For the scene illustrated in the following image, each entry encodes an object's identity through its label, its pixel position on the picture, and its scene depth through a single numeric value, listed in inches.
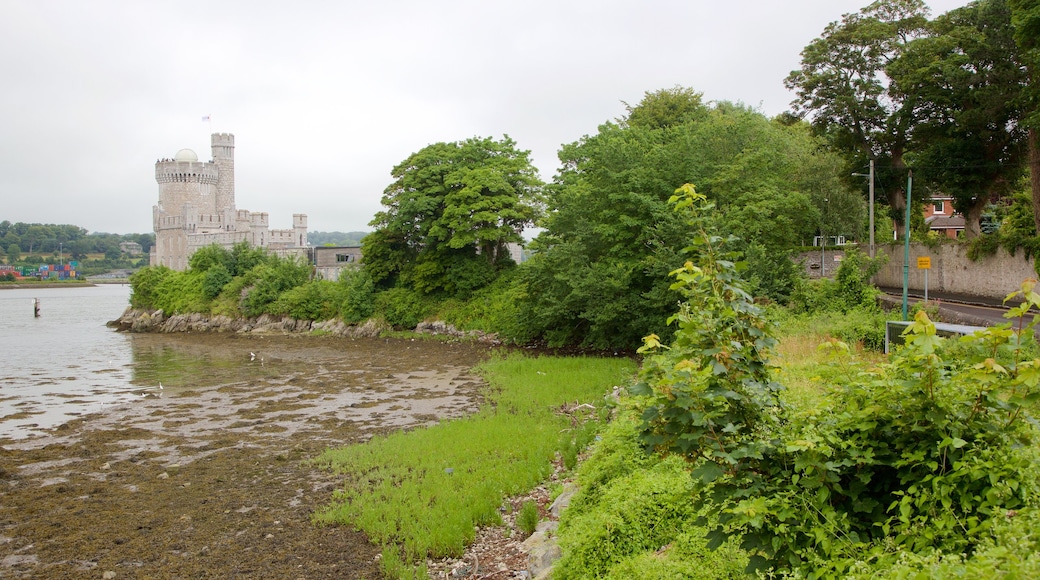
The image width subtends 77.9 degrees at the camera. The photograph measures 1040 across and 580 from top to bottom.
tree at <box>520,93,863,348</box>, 989.8
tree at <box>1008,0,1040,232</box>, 834.2
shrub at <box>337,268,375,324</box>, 1710.1
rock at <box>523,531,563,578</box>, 293.4
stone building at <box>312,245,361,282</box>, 2930.6
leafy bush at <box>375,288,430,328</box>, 1643.7
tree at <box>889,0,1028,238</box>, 1092.5
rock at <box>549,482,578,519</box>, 365.1
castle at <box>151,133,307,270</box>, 3491.6
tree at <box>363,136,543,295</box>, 1546.5
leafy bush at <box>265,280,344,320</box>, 1806.1
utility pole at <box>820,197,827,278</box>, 1523.9
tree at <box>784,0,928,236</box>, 1389.0
